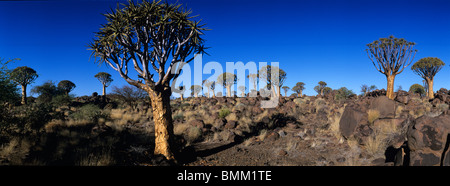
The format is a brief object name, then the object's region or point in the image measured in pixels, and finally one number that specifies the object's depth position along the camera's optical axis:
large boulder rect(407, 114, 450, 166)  4.39
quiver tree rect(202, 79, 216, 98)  44.88
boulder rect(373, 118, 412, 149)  6.33
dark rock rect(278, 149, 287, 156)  7.30
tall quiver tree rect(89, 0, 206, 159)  6.75
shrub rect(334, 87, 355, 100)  25.53
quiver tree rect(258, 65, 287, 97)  33.09
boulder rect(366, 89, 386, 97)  26.96
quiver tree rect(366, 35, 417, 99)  17.64
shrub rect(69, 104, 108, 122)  12.55
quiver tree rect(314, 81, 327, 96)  50.71
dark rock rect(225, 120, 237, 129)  11.70
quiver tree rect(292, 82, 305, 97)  53.38
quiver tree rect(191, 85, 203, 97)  45.17
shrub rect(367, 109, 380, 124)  9.33
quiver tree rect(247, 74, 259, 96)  40.60
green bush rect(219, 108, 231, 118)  14.75
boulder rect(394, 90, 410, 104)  15.12
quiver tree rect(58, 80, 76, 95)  38.03
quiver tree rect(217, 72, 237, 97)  44.50
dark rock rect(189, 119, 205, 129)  11.36
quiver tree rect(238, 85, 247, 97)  47.40
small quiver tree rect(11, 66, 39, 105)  27.78
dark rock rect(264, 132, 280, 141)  9.38
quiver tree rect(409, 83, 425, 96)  37.54
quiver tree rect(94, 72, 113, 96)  42.37
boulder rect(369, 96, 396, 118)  9.66
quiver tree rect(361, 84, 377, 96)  35.37
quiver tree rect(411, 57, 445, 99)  25.12
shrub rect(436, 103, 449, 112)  12.90
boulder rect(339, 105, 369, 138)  7.93
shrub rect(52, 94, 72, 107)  22.59
